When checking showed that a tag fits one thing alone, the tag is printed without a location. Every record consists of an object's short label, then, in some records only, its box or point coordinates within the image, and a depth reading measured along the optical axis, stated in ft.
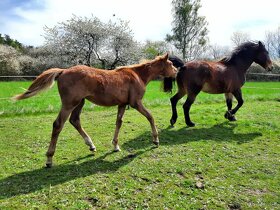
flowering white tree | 69.46
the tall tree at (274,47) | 186.70
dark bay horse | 19.62
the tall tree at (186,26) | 117.88
